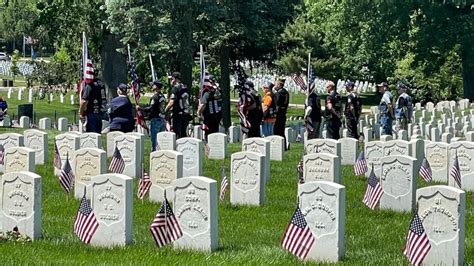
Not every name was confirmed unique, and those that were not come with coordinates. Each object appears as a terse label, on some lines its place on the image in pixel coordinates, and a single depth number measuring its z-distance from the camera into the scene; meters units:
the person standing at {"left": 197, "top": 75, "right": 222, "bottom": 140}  23.78
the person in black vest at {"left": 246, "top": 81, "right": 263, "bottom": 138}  24.23
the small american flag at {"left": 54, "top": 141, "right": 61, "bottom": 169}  18.97
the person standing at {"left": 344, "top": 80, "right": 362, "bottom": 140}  25.31
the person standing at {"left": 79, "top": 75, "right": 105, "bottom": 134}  22.42
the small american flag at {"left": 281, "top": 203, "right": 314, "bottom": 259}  11.34
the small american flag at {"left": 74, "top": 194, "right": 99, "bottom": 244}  12.20
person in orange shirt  24.91
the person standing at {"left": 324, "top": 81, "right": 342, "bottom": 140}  23.56
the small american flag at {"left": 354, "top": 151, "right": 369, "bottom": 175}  19.38
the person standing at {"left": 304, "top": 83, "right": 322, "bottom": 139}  24.48
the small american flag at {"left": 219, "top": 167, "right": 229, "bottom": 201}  15.48
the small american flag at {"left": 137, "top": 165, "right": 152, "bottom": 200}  15.52
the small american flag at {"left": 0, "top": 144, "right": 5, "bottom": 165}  19.42
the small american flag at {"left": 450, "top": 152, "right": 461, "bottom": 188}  17.02
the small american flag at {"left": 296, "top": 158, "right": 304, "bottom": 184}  15.54
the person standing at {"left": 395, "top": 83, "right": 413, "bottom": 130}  29.06
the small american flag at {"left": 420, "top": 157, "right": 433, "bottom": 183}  18.48
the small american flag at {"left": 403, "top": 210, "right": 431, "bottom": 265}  10.84
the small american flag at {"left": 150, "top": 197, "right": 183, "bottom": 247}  11.84
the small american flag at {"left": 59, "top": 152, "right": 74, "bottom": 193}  16.45
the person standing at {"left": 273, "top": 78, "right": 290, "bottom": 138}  24.52
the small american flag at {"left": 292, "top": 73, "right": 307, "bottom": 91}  31.53
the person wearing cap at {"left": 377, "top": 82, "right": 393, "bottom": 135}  26.88
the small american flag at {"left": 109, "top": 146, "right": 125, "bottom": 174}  17.58
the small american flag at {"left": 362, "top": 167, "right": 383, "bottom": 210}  14.98
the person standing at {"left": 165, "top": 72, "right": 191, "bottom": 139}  23.30
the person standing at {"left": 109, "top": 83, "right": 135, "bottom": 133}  21.89
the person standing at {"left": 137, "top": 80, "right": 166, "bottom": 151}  22.70
